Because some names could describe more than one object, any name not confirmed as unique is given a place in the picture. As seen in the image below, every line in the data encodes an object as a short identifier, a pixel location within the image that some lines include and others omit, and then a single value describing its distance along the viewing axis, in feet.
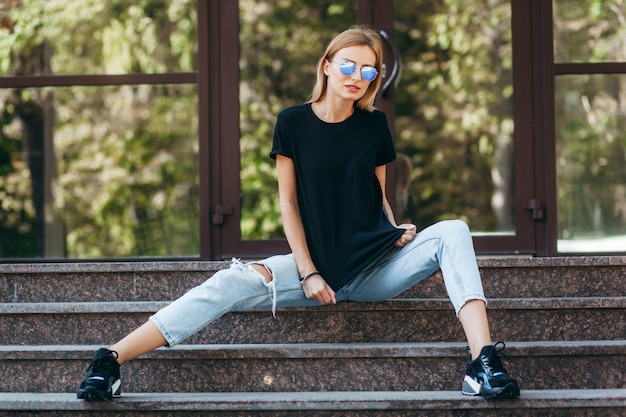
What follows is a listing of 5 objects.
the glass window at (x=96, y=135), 16.06
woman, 9.20
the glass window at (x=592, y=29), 14.62
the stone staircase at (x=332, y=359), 9.22
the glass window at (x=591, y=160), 14.70
